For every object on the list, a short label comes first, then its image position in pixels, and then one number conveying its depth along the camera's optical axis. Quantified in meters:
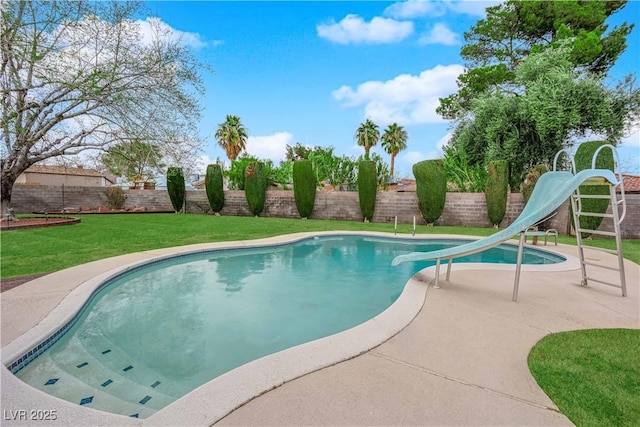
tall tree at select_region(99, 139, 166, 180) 11.16
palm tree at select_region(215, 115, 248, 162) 33.34
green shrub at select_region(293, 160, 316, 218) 16.88
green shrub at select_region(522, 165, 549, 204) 12.20
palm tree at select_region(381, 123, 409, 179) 36.16
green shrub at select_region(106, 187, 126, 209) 21.14
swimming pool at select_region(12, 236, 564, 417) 2.87
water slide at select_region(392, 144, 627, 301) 4.04
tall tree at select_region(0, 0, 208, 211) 8.91
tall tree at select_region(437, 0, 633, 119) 17.70
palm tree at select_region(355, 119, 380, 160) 34.78
